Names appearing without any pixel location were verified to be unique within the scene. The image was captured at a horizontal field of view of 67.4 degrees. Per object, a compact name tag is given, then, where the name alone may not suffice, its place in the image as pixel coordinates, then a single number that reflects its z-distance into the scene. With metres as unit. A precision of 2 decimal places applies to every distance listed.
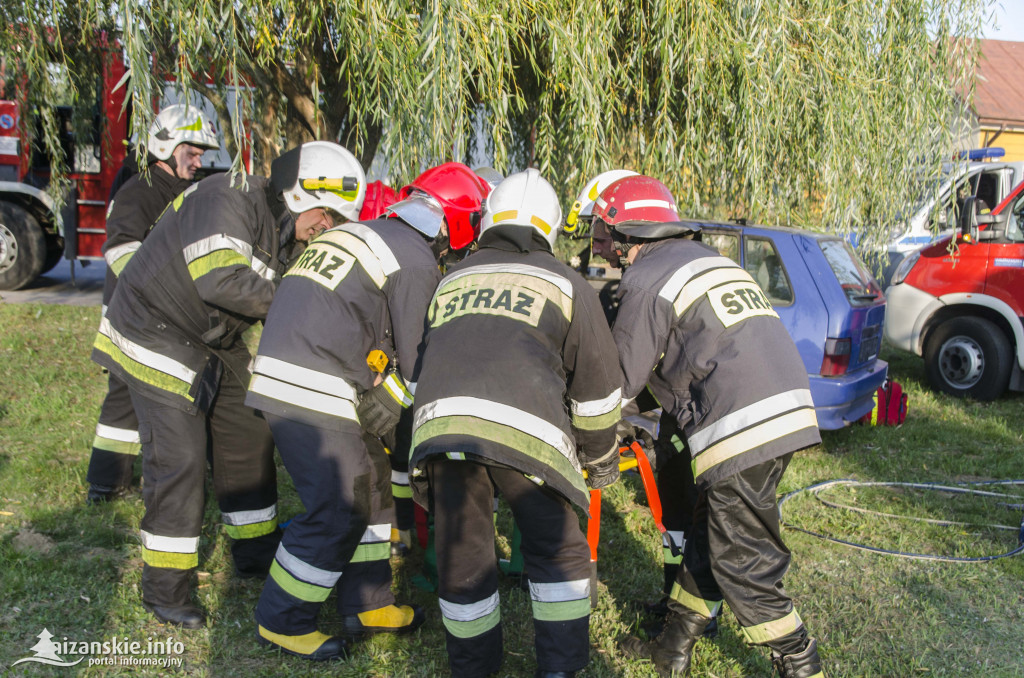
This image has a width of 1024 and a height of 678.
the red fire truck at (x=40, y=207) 9.34
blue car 5.15
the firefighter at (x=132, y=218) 4.29
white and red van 6.96
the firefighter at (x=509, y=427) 2.46
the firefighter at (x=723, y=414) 2.71
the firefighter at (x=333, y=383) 2.88
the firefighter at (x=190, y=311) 3.11
